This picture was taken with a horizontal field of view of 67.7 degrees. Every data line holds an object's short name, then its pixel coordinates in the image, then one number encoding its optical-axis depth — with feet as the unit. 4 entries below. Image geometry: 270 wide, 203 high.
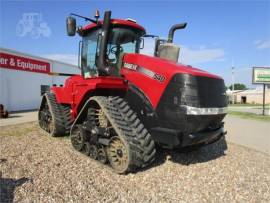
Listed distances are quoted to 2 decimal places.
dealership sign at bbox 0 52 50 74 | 41.99
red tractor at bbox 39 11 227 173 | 11.54
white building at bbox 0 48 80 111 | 41.93
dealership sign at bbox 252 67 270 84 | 59.04
